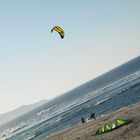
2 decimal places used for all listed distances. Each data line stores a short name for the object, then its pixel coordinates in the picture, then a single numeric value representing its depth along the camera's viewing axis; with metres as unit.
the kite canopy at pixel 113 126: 33.31
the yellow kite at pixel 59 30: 27.47
